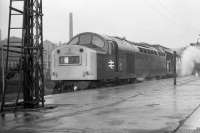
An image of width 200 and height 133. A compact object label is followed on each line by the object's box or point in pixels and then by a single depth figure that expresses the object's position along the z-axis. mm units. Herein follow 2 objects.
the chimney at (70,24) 73038
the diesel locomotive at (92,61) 26938
